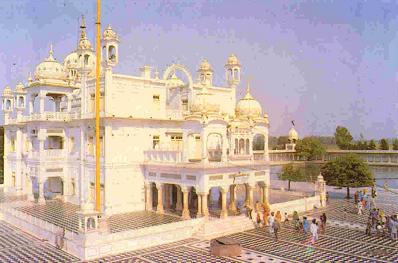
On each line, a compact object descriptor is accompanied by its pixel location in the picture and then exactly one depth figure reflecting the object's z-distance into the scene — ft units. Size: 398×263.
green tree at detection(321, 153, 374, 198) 96.58
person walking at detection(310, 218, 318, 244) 58.49
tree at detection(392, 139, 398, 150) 246.06
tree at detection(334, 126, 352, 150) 257.96
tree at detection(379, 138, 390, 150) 240.63
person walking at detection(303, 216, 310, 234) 64.90
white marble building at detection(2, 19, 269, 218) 71.20
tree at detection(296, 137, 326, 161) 213.25
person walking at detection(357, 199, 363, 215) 79.87
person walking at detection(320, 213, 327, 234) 65.16
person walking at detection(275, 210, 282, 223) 64.41
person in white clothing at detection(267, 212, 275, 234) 64.39
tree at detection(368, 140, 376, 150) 240.73
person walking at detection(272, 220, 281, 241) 60.39
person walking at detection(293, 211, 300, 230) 66.49
